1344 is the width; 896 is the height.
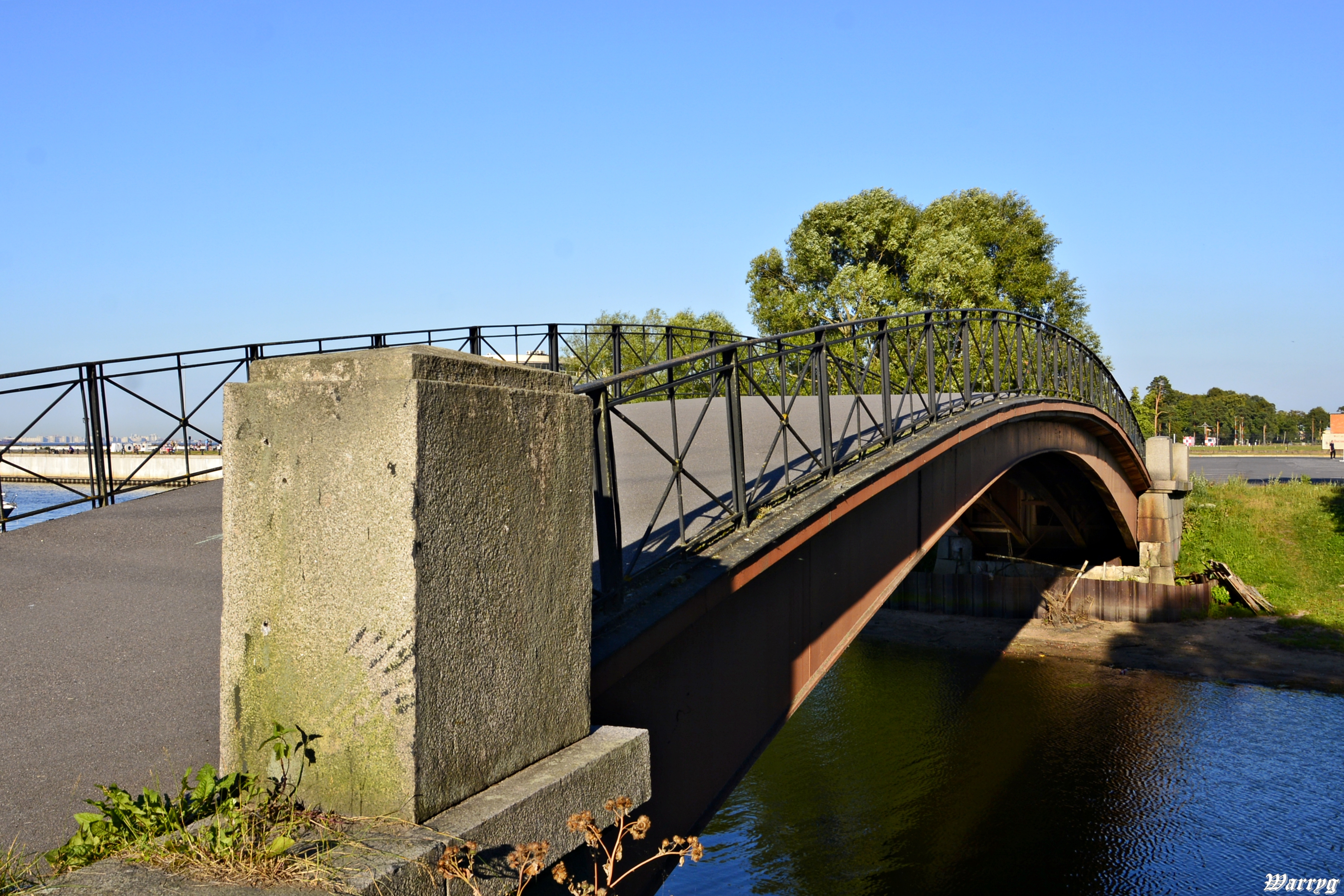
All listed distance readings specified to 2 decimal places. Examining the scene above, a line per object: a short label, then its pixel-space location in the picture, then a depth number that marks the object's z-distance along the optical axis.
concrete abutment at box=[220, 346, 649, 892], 2.54
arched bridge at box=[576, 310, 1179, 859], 4.91
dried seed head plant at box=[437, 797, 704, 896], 2.43
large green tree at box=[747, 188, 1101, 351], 33.56
